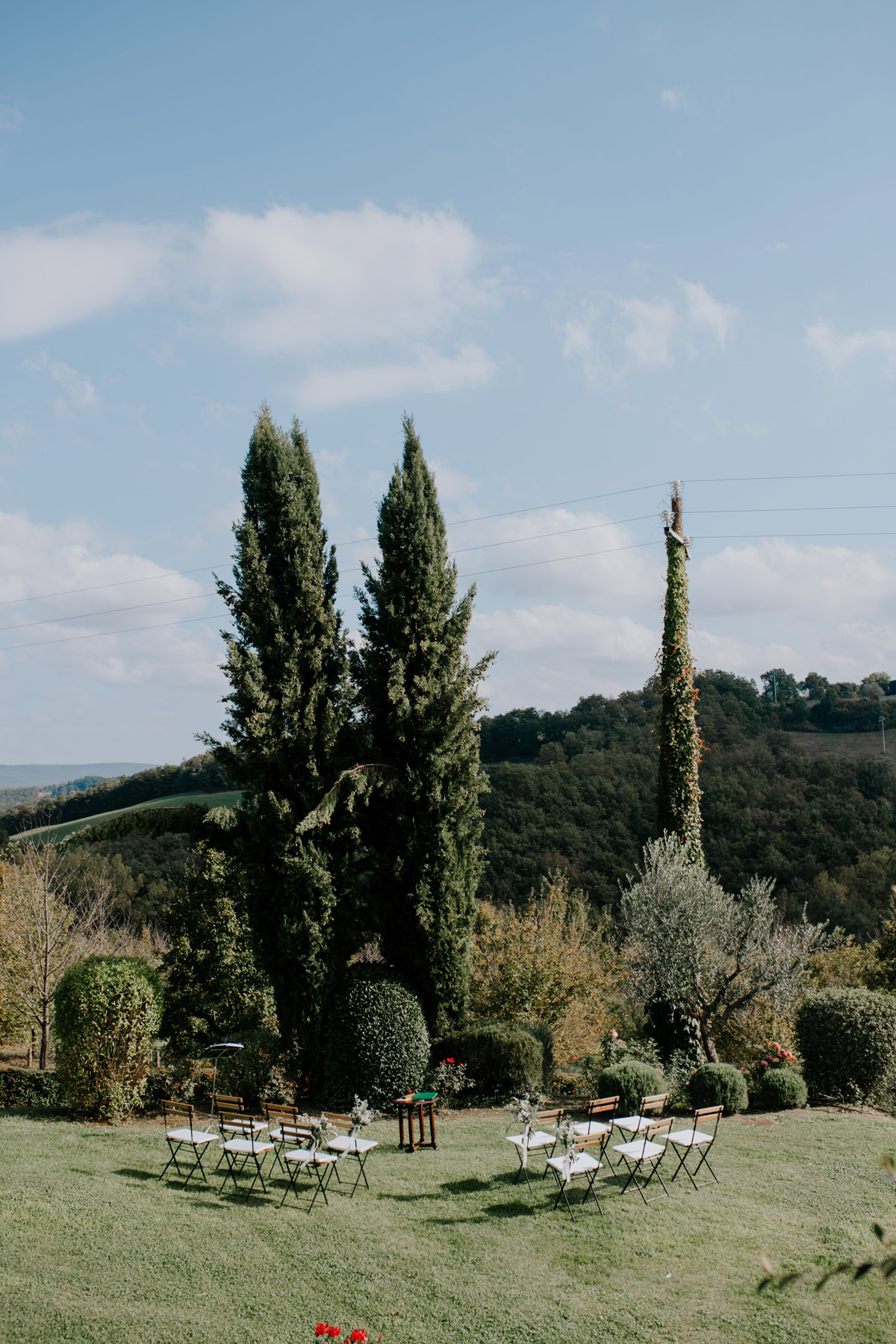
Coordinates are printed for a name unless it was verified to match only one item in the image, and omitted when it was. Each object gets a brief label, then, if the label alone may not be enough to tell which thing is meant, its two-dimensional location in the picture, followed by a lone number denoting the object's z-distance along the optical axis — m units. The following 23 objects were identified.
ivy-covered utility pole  16.48
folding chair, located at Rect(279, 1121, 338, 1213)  8.75
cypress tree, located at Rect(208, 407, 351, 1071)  14.03
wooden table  10.84
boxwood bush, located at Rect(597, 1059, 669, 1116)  11.70
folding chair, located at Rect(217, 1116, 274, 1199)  8.77
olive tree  13.84
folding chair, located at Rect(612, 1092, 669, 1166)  9.18
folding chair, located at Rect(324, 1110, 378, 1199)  9.06
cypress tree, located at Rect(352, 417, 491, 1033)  14.52
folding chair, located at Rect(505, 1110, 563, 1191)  9.04
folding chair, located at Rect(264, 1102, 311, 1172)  9.27
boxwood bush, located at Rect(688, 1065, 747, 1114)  12.16
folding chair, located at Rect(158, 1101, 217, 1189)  9.23
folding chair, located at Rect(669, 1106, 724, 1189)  8.92
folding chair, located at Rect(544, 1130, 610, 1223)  8.42
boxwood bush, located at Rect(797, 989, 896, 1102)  13.03
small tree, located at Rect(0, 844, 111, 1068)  18.48
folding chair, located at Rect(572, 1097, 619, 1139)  8.91
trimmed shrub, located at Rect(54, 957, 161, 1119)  12.01
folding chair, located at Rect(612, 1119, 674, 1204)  8.64
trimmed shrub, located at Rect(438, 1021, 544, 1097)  14.00
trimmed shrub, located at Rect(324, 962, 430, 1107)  13.44
